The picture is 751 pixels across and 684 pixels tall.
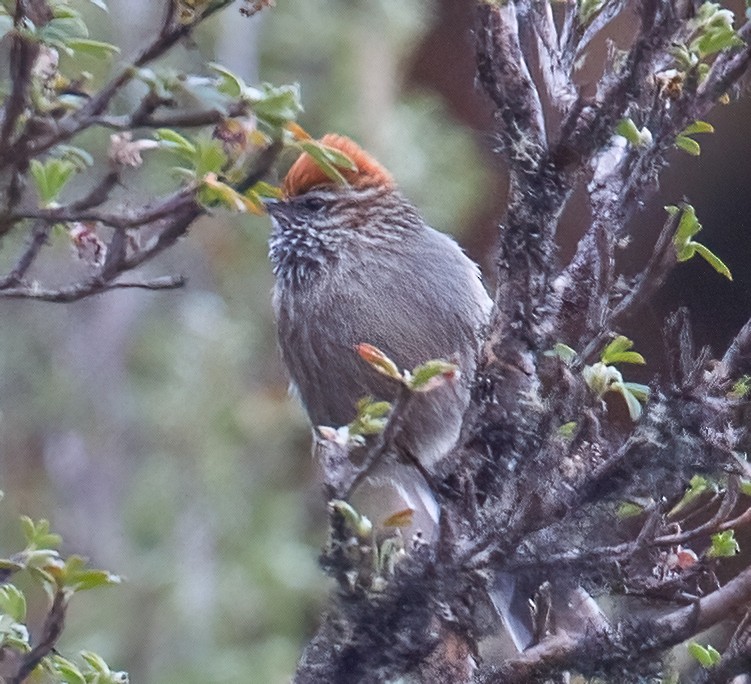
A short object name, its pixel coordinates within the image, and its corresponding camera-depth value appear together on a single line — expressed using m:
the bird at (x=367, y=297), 4.16
